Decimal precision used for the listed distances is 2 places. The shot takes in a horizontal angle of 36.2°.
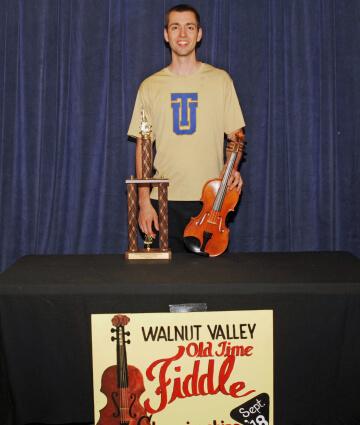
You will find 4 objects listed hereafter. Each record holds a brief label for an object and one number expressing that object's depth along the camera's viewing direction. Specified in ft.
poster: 5.14
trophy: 6.46
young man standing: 7.96
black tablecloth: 5.25
